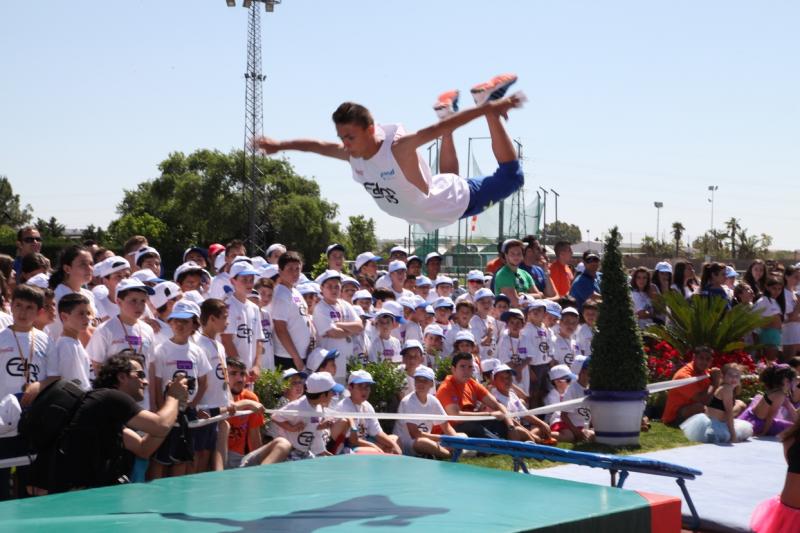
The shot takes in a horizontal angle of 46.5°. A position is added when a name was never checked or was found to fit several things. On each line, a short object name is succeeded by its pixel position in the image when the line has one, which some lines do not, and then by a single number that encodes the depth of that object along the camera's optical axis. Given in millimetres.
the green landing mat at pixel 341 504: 5156
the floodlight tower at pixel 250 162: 31853
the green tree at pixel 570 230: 129888
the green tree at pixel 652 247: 83250
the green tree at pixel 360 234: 53188
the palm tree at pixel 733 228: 85612
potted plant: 9891
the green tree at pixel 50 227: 63875
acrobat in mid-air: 5965
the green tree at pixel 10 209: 89019
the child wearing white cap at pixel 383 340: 9477
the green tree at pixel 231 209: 49562
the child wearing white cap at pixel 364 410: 8305
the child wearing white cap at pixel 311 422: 7727
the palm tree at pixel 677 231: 92306
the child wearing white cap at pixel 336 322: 9117
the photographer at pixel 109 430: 5652
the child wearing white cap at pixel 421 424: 8766
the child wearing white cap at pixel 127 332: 6875
